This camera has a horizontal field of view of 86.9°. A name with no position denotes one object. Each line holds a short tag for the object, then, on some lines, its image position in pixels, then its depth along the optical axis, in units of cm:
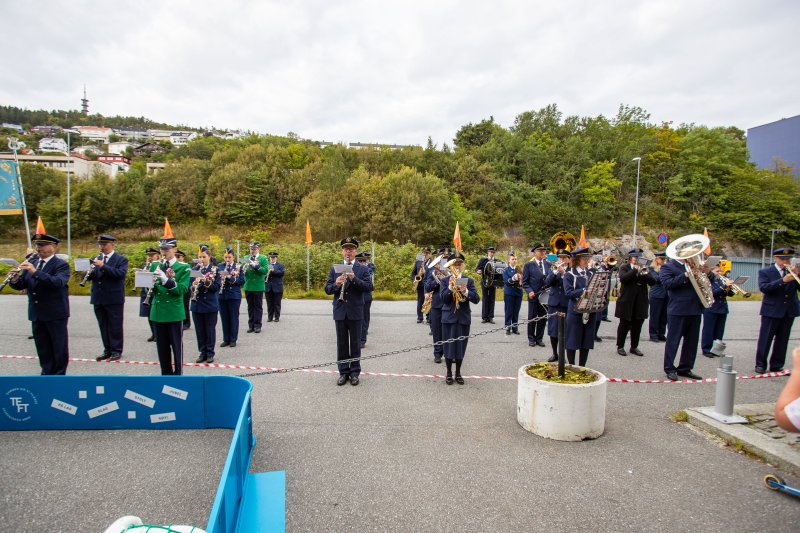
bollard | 503
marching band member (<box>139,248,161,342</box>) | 865
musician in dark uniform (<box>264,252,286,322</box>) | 1217
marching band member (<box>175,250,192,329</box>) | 863
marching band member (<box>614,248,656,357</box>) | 880
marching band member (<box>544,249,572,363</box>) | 788
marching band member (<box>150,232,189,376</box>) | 629
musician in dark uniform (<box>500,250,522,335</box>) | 1063
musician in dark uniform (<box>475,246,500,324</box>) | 1188
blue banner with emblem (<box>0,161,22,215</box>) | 1125
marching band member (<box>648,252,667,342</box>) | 985
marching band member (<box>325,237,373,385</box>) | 660
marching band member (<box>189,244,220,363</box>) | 789
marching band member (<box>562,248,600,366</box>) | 659
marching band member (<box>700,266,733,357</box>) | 823
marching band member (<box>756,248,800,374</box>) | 718
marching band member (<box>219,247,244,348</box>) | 905
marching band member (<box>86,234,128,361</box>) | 773
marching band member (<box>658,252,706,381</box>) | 675
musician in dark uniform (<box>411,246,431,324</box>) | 1203
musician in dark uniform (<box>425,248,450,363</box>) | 748
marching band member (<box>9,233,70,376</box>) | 627
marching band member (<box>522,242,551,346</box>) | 982
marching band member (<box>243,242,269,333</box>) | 1067
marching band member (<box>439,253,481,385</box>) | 658
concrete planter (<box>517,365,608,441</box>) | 466
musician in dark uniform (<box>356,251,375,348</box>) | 842
